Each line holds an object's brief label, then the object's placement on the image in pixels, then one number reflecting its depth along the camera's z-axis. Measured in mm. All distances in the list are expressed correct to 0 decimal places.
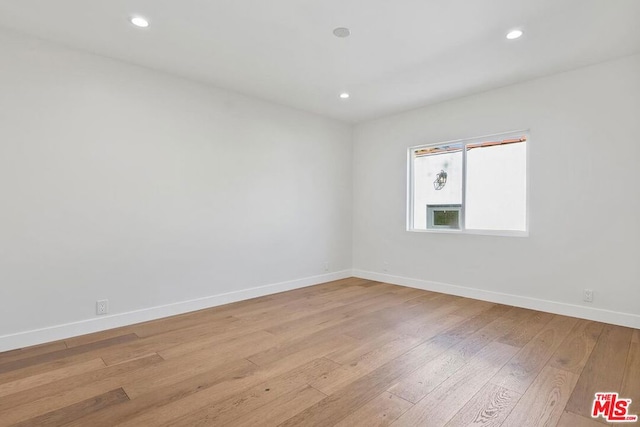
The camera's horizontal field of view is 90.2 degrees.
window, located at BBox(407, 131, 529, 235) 3877
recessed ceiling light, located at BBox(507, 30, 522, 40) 2673
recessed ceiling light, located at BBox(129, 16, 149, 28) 2502
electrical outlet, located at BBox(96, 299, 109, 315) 3047
